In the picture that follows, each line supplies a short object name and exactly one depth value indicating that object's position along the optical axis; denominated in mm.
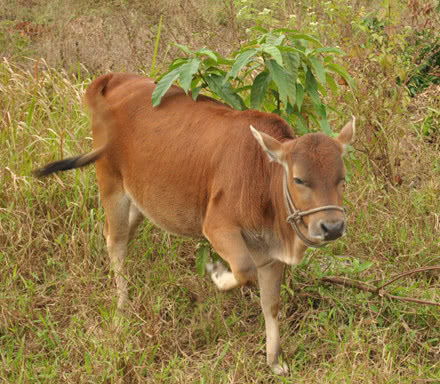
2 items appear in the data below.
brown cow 3568
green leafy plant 3984
